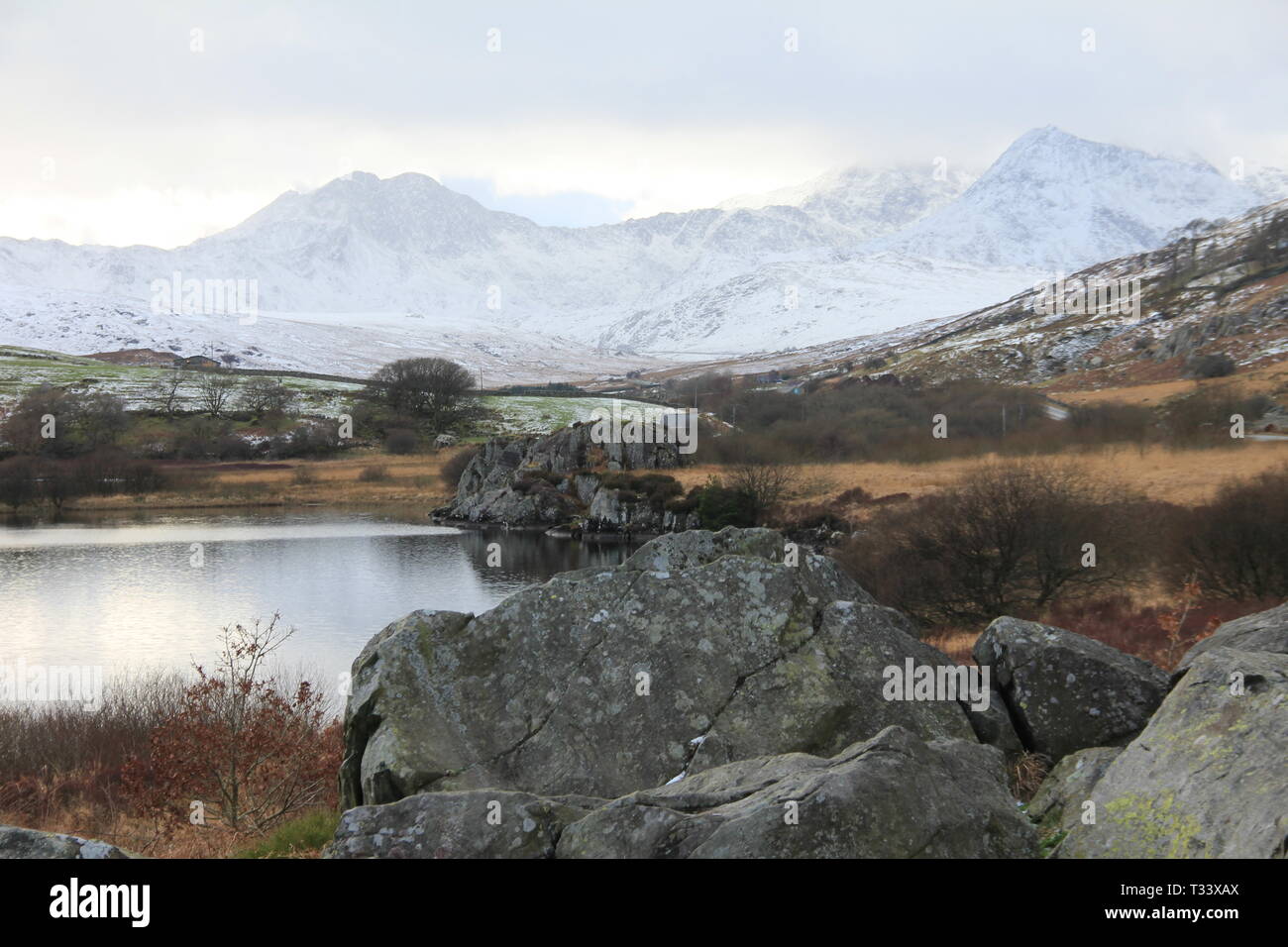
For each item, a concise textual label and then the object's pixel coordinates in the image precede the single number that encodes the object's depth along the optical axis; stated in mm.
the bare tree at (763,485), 63844
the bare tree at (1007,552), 31234
